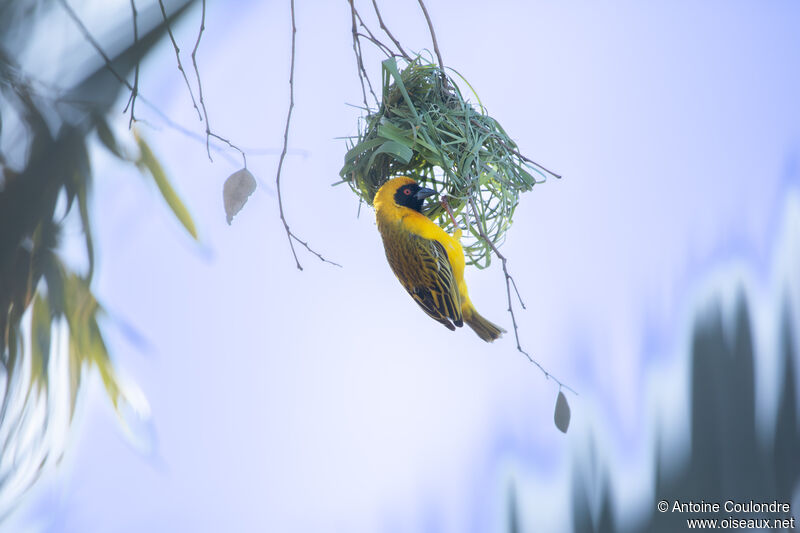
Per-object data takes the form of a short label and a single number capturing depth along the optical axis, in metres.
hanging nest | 6.15
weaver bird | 6.18
